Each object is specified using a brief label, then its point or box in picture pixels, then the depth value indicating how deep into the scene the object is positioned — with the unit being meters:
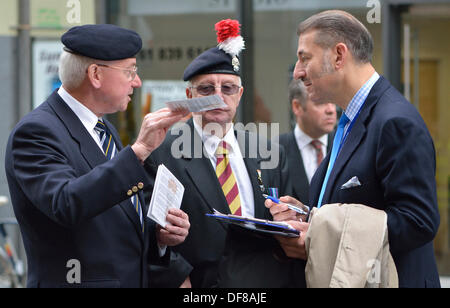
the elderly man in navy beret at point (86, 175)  5.11
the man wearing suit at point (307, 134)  10.26
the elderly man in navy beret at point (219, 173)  6.58
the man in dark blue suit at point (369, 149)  5.14
